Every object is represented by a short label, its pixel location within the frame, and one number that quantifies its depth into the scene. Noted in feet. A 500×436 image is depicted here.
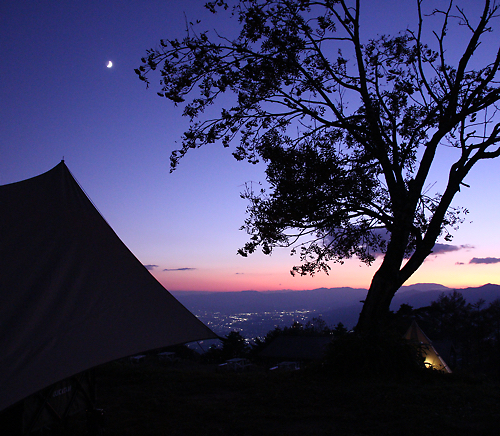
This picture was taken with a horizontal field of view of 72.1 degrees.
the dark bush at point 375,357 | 20.42
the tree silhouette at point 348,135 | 23.02
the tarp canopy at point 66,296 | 9.02
